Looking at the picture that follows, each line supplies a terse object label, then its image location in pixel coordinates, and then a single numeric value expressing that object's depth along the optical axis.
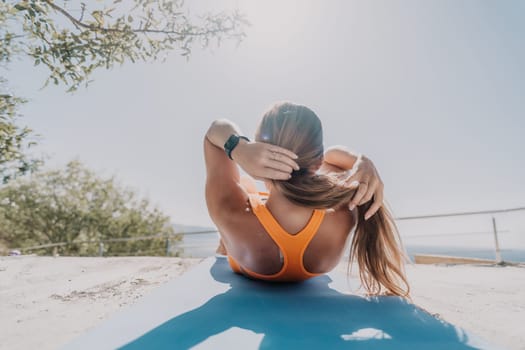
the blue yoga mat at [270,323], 0.88
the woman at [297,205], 1.26
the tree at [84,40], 2.40
